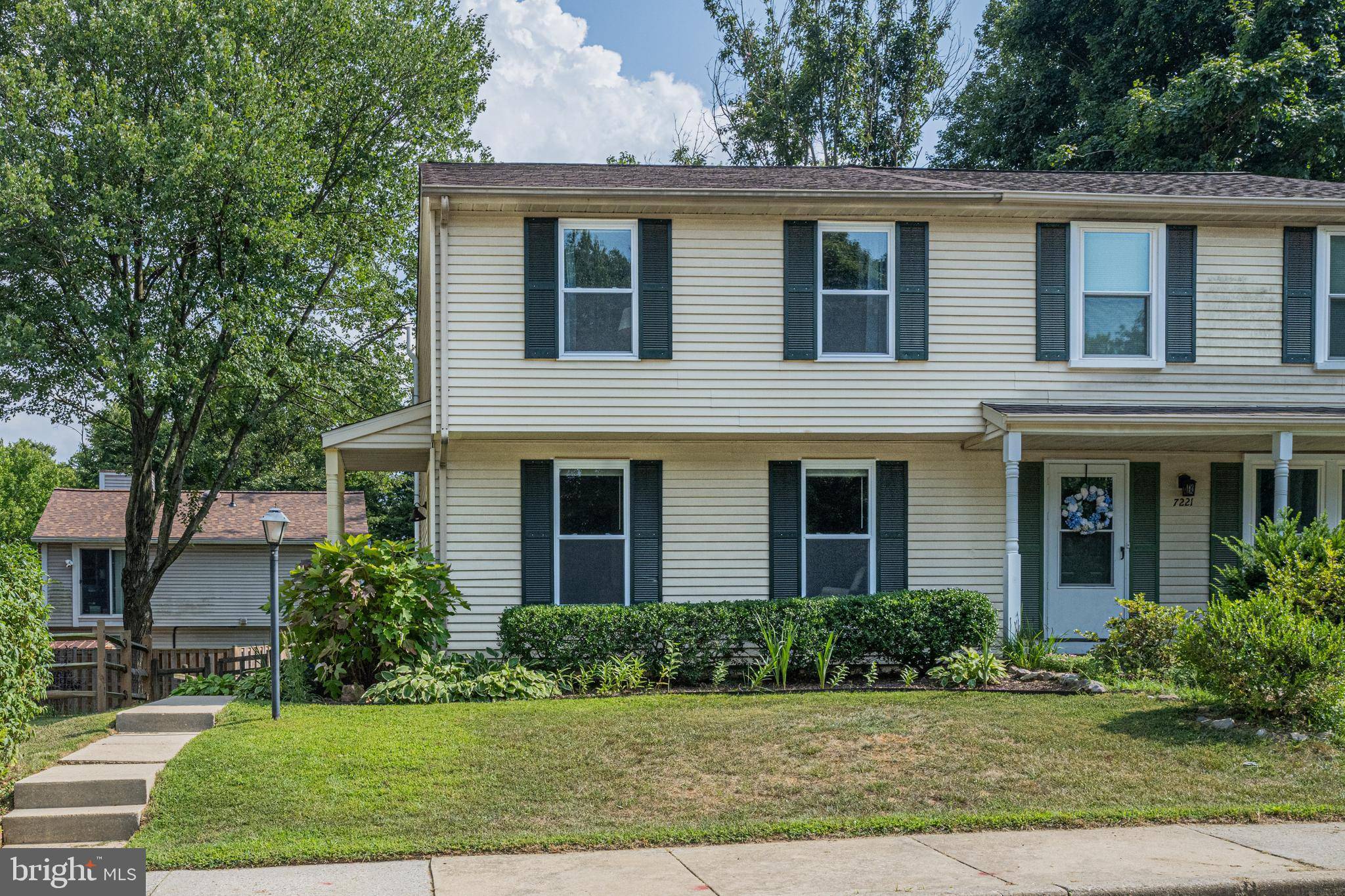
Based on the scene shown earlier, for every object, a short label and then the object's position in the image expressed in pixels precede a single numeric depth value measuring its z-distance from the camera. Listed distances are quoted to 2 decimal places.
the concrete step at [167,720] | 8.83
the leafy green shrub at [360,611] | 10.00
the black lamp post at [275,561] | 8.72
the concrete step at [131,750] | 7.48
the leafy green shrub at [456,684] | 9.71
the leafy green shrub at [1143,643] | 10.45
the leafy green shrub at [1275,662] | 7.96
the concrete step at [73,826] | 6.43
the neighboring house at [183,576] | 24.84
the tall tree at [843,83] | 28.95
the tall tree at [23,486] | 34.78
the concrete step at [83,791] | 6.76
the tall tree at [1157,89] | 19.92
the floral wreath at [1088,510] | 12.95
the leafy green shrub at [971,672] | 10.20
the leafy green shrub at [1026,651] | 11.05
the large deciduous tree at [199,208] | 14.71
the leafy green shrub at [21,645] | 7.09
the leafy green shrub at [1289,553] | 9.17
